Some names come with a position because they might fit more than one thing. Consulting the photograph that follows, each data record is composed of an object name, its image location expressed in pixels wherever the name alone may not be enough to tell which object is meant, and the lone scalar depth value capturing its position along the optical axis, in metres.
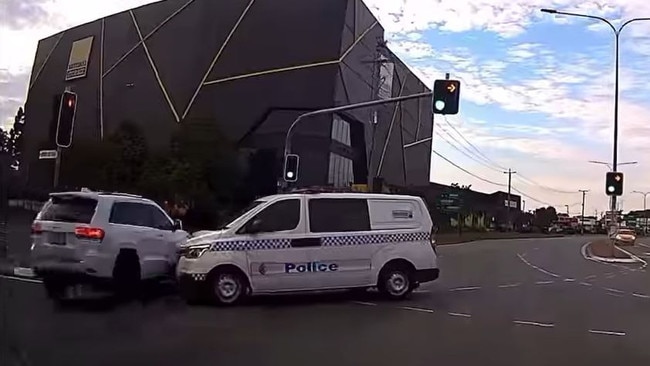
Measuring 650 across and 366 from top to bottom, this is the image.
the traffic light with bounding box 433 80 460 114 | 23.02
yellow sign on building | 43.22
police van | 14.16
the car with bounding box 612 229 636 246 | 67.84
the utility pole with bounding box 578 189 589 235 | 138.60
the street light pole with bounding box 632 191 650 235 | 145.49
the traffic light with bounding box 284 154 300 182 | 25.36
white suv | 13.04
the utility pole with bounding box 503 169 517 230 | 98.25
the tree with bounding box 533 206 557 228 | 133.48
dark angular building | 44.34
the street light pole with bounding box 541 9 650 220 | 37.19
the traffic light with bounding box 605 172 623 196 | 35.00
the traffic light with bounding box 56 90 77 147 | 14.95
